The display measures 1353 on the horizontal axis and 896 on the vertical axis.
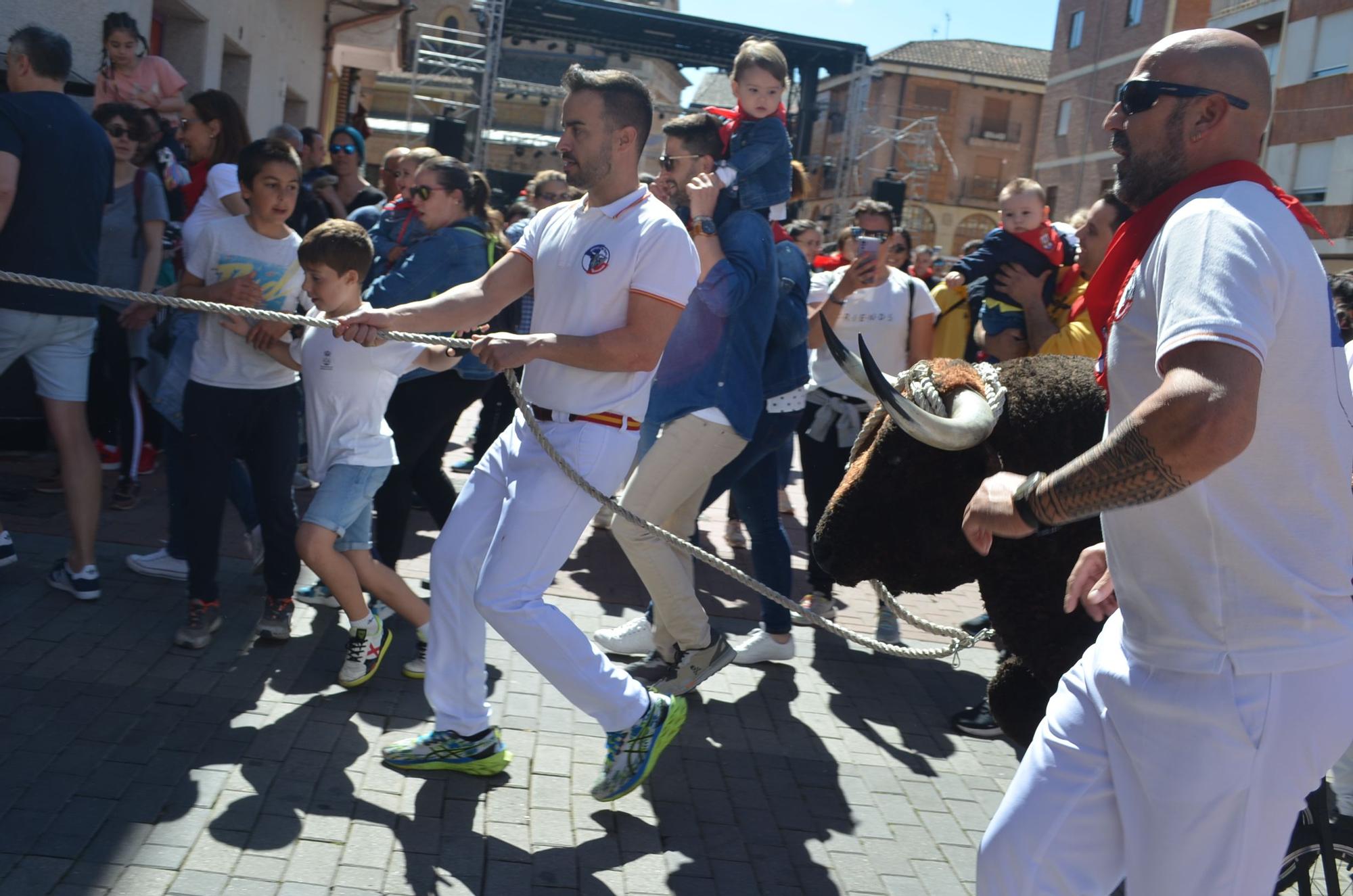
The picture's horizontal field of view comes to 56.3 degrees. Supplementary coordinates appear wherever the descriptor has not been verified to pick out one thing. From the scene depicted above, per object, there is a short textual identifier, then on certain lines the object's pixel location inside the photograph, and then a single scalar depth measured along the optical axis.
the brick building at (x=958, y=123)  58.41
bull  3.14
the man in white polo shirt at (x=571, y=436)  3.84
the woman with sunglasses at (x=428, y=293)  5.57
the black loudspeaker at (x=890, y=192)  16.17
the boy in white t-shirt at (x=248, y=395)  5.04
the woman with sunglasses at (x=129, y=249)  6.52
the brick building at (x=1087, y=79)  40.25
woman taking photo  6.46
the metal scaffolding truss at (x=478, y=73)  24.88
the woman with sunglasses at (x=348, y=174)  9.03
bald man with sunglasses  2.04
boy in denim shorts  4.79
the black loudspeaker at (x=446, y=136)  12.55
